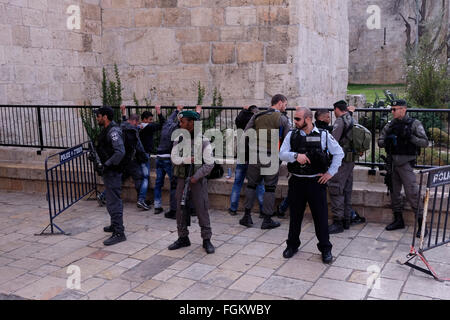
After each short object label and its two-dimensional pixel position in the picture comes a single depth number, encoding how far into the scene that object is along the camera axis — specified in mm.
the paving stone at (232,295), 4762
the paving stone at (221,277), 5125
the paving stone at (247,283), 4992
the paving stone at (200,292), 4789
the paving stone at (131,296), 4801
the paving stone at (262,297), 4738
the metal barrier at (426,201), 5113
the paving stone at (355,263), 5516
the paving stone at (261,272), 5332
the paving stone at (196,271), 5332
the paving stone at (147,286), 4982
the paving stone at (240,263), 5555
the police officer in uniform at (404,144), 6262
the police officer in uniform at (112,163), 6355
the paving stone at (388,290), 4715
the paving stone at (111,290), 4845
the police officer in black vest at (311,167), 5465
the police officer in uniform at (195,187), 5828
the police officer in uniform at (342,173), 6555
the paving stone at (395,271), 5200
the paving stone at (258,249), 6044
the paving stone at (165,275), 5285
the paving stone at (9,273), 5387
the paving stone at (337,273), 5230
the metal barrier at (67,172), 6984
